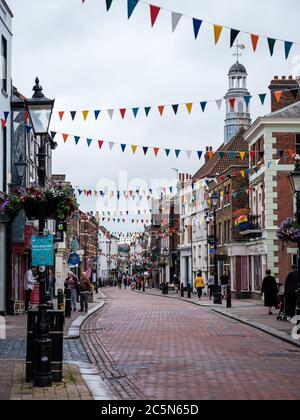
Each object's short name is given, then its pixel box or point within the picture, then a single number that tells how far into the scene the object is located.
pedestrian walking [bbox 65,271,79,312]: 30.70
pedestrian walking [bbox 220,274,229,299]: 44.75
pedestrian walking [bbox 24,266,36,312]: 27.75
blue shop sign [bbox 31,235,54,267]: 12.21
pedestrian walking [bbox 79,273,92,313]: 30.19
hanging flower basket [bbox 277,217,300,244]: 22.53
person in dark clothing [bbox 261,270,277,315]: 27.52
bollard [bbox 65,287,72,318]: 27.10
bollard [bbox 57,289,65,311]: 27.34
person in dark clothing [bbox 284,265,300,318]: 23.80
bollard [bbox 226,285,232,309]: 34.97
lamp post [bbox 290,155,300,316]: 20.80
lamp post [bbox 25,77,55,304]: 12.94
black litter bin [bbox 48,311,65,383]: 11.70
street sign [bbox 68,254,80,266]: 39.84
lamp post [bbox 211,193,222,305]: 36.84
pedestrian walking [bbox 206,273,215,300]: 48.08
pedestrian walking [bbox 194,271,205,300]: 45.59
